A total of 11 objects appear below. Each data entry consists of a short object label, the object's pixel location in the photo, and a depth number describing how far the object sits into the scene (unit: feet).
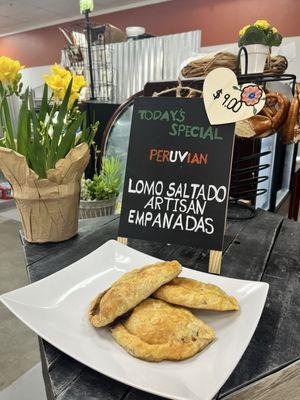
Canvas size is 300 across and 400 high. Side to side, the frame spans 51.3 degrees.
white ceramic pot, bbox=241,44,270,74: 3.69
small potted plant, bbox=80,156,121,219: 4.91
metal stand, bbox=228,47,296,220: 3.34
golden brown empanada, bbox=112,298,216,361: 1.45
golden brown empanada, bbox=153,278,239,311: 1.70
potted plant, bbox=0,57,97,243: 2.79
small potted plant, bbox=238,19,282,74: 3.70
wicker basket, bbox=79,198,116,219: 4.87
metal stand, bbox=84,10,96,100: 6.02
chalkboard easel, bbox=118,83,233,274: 2.48
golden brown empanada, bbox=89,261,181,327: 1.65
